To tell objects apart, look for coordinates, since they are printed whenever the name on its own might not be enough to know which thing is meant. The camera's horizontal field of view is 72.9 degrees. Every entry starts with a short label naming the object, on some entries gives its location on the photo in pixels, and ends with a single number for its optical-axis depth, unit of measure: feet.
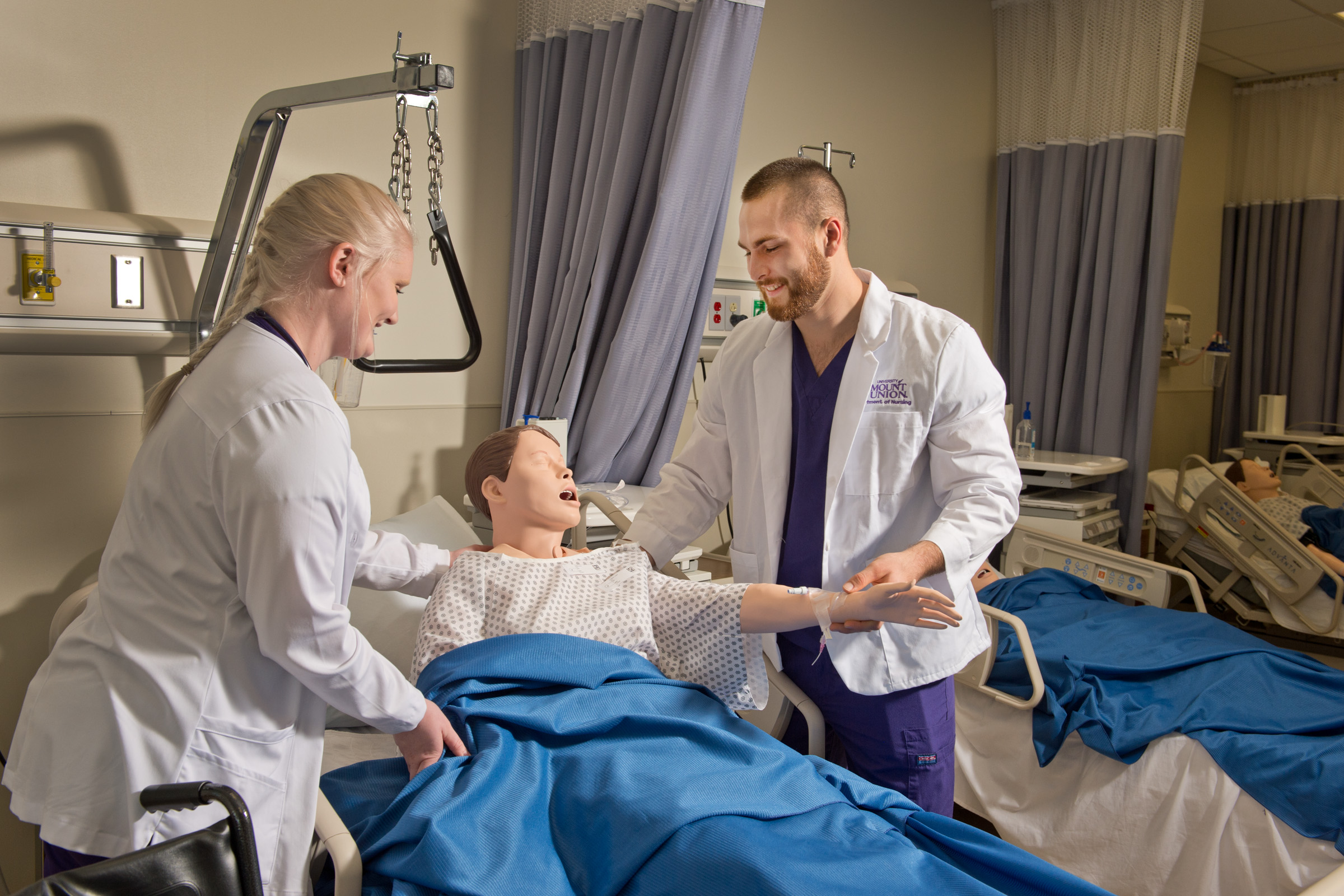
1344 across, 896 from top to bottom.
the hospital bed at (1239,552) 11.51
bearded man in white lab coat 5.75
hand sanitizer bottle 13.28
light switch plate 6.59
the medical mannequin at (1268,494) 13.16
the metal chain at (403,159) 5.92
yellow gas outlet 6.22
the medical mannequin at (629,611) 5.56
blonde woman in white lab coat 3.55
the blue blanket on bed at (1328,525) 12.46
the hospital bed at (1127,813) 6.56
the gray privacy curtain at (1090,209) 12.82
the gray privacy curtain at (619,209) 8.02
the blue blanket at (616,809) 3.94
